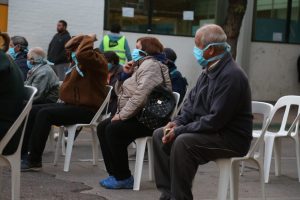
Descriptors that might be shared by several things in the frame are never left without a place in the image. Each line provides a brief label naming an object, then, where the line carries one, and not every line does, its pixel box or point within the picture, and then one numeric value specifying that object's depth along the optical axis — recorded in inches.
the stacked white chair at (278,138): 344.2
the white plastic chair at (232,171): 247.5
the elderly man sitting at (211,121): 240.8
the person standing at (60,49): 655.9
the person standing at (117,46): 564.1
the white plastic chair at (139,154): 305.2
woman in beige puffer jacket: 301.9
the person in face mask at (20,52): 397.1
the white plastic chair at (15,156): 232.2
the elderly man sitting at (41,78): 368.7
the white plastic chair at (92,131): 344.2
